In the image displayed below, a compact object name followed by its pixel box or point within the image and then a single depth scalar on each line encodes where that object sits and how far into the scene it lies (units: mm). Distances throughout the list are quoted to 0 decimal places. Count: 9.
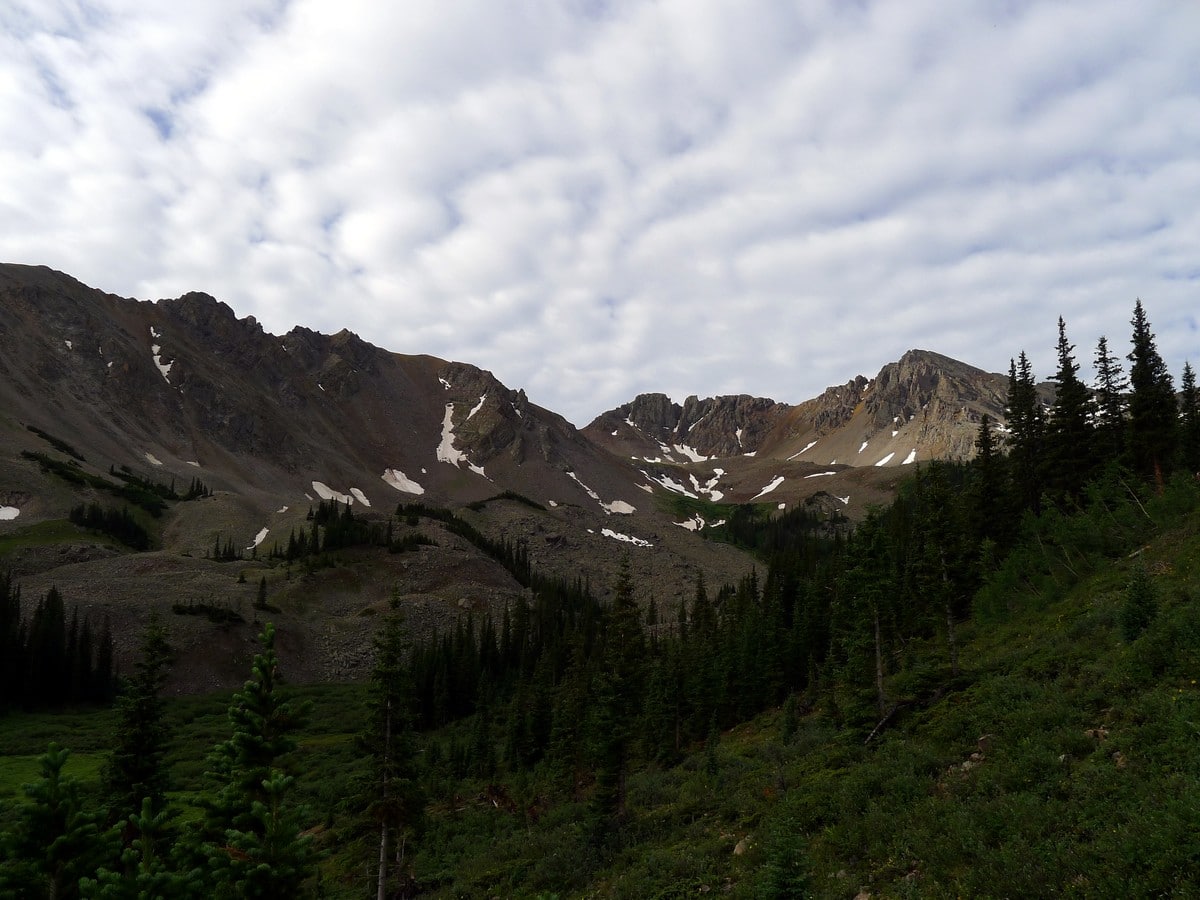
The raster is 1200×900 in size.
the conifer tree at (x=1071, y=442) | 51062
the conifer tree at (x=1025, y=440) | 54366
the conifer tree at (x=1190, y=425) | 47984
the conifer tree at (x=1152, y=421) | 45938
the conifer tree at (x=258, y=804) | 11867
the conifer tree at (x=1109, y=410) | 51438
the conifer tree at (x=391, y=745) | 26625
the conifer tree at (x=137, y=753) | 21828
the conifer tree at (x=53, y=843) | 9703
